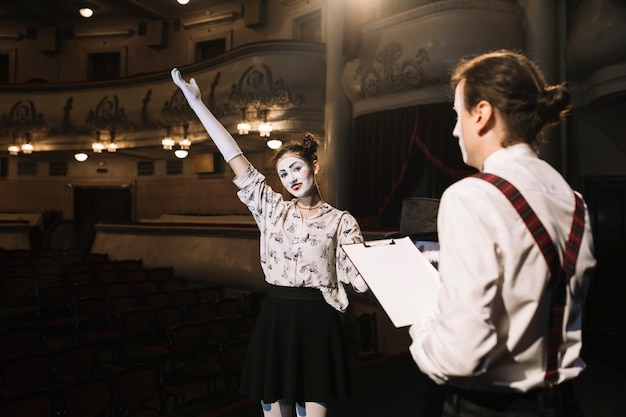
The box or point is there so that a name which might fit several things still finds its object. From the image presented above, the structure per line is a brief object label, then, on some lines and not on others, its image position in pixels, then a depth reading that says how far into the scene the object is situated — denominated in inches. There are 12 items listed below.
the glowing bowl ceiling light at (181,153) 478.0
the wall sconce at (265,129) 385.4
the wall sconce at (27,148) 528.5
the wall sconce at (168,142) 466.2
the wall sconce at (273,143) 404.5
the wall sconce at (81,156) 543.5
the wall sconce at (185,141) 458.3
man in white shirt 40.2
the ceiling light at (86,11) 566.6
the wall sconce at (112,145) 507.5
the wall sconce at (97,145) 508.7
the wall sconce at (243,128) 391.9
